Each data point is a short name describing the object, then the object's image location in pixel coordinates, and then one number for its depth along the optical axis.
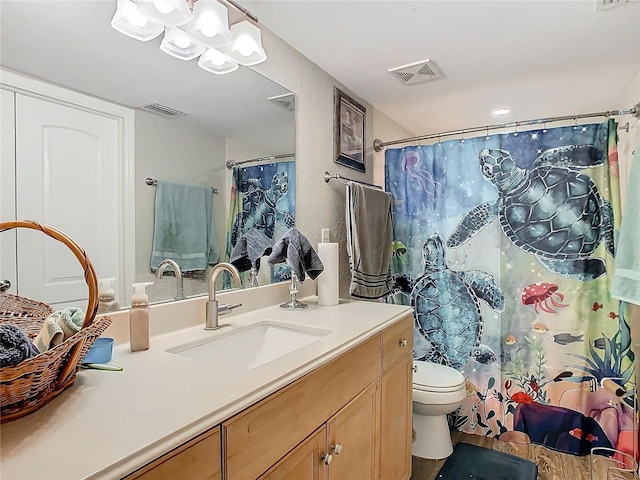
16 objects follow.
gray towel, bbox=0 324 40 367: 0.59
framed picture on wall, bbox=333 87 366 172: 2.18
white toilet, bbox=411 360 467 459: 1.93
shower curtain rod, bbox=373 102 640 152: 1.84
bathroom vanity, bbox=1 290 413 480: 0.57
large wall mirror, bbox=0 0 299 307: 0.98
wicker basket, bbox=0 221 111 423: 0.59
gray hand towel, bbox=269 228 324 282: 1.60
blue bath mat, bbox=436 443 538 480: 1.86
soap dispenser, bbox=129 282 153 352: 1.04
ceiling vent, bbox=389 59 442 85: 2.00
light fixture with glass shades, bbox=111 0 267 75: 1.17
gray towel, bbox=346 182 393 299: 2.09
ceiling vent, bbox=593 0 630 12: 1.46
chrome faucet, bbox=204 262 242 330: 1.29
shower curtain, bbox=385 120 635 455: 1.98
